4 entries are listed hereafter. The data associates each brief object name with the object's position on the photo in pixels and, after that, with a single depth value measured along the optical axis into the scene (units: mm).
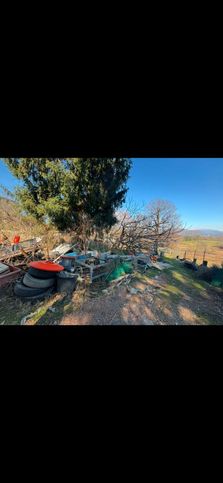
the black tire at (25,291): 2084
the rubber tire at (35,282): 2129
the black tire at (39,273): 2189
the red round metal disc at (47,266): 2168
